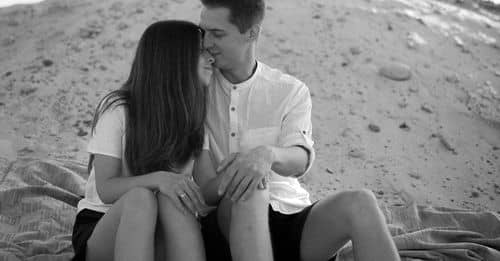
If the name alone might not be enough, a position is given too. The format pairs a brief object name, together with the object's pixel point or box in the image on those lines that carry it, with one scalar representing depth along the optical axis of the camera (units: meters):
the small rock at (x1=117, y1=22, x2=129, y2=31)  5.74
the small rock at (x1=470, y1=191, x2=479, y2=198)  4.25
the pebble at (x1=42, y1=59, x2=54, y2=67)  5.31
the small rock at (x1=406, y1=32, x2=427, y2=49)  5.89
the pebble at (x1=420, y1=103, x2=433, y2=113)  5.11
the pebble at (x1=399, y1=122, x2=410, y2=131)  4.89
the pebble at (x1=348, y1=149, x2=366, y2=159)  4.55
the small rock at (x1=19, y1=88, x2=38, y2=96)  4.97
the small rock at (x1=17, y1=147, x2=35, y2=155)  4.24
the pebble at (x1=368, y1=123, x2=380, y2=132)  4.82
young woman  2.33
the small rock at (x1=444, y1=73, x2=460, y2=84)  5.52
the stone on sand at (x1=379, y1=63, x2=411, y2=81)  5.43
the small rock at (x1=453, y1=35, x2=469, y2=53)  6.04
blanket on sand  3.02
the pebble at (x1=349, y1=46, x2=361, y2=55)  5.66
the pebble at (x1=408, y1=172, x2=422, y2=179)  4.41
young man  2.35
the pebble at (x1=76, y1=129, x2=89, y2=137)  4.54
